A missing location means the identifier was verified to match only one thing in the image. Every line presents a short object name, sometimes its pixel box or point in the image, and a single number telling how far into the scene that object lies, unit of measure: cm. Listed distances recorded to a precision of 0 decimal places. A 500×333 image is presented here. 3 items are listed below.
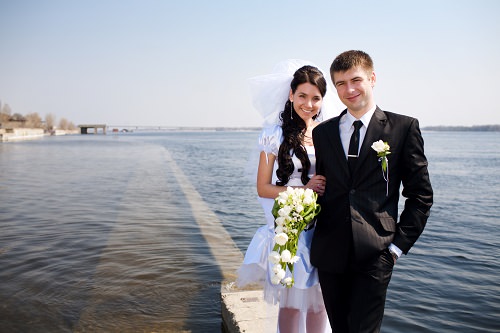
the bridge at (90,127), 16071
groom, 253
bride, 307
